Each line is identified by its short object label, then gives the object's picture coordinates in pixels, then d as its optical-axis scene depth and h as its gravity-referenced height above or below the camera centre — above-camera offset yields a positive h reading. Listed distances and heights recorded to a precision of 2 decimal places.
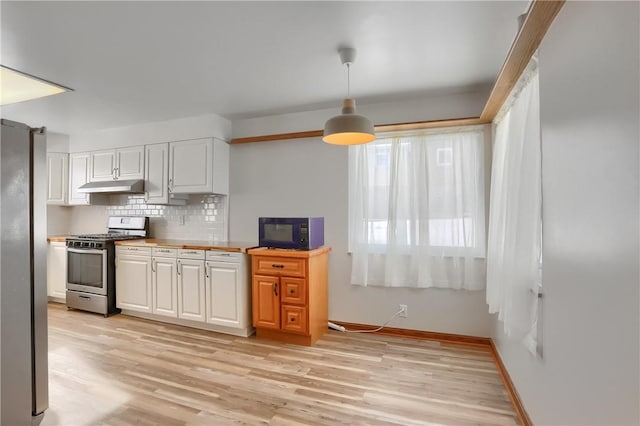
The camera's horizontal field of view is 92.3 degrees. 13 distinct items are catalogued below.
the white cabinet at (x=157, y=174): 3.82 +0.51
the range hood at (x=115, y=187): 3.86 +0.37
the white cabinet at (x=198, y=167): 3.61 +0.58
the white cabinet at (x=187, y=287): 3.16 -0.79
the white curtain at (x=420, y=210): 2.95 +0.04
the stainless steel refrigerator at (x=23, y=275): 1.52 -0.31
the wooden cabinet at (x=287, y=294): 2.93 -0.78
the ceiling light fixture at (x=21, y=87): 2.62 +1.21
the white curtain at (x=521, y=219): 1.62 -0.02
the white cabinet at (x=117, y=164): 3.98 +0.69
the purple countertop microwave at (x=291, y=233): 3.01 -0.18
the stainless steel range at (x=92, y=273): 3.74 -0.72
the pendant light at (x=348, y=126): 2.10 +0.61
